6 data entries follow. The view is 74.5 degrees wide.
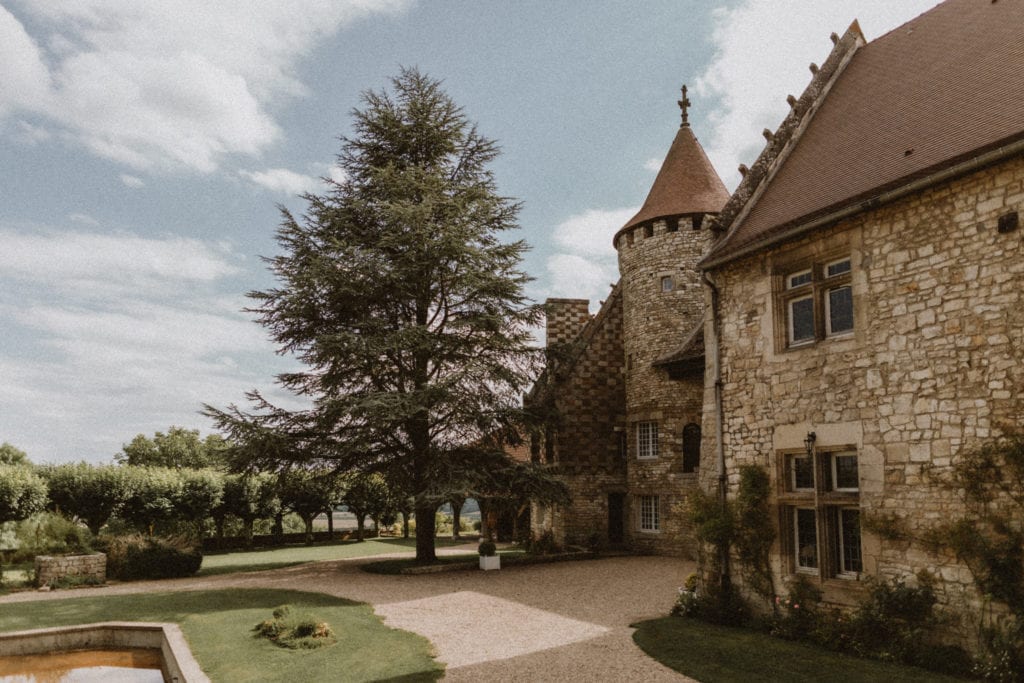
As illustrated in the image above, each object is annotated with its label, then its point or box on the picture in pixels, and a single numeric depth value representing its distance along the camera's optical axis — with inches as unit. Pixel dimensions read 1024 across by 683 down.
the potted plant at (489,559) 749.3
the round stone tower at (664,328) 840.9
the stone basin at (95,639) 428.5
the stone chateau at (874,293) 329.4
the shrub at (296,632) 391.3
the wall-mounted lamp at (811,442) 400.8
